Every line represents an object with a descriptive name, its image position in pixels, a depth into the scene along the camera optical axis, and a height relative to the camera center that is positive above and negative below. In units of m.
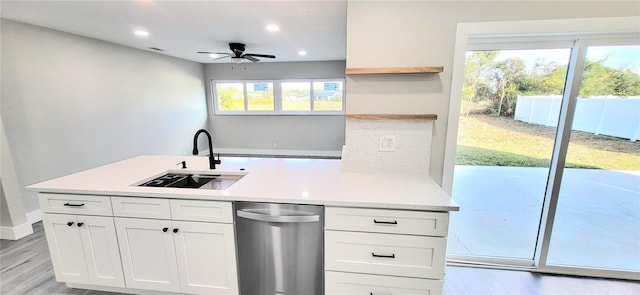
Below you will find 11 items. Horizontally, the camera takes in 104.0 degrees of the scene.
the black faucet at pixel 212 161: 2.00 -0.43
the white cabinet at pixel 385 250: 1.37 -0.80
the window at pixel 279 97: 6.17 +0.27
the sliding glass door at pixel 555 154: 1.79 -0.36
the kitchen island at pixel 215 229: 1.39 -0.72
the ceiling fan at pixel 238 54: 3.87 +0.88
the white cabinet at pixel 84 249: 1.63 -0.94
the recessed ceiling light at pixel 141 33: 3.17 +0.97
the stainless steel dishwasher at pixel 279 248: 1.46 -0.85
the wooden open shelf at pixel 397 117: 1.71 -0.06
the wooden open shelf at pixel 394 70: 1.59 +0.24
